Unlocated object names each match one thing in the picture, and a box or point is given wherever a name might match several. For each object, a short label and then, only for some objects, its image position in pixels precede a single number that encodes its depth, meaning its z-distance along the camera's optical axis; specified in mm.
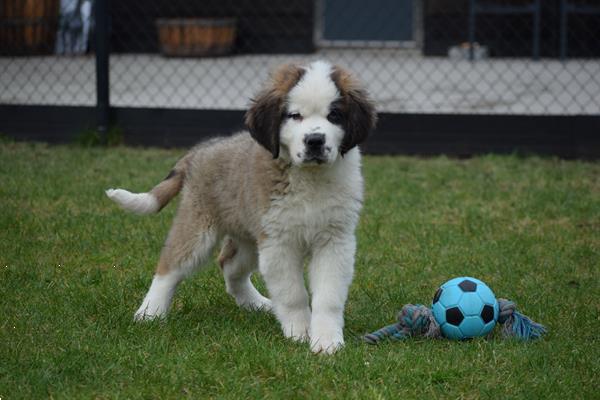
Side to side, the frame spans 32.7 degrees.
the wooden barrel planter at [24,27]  12648
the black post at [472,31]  12305
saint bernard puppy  3945
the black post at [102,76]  8477
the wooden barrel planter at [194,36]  13039
